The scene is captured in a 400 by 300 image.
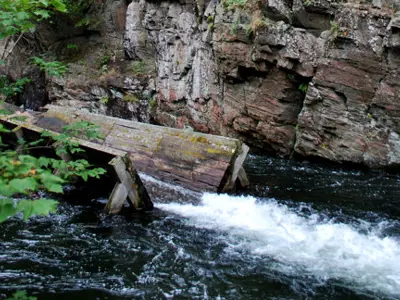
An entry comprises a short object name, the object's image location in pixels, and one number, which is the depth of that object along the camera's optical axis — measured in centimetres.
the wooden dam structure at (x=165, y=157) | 681
